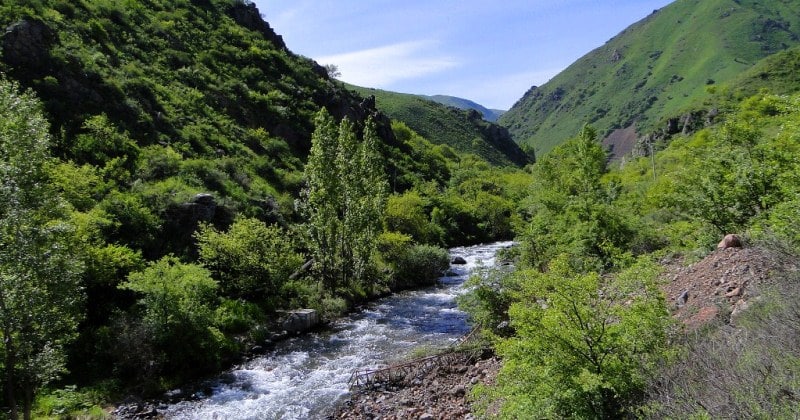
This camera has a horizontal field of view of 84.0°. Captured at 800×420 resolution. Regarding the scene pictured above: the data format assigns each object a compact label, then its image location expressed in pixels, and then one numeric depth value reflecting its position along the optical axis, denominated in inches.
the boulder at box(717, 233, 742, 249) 506.5
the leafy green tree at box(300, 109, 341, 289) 1238.3
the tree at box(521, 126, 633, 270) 820.6
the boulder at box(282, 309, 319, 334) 1017.5
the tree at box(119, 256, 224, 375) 772.0
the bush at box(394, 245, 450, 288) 1536.7
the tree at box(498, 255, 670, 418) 305.0
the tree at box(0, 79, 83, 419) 477.7
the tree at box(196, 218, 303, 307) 1066.7
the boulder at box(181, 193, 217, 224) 1157.1
